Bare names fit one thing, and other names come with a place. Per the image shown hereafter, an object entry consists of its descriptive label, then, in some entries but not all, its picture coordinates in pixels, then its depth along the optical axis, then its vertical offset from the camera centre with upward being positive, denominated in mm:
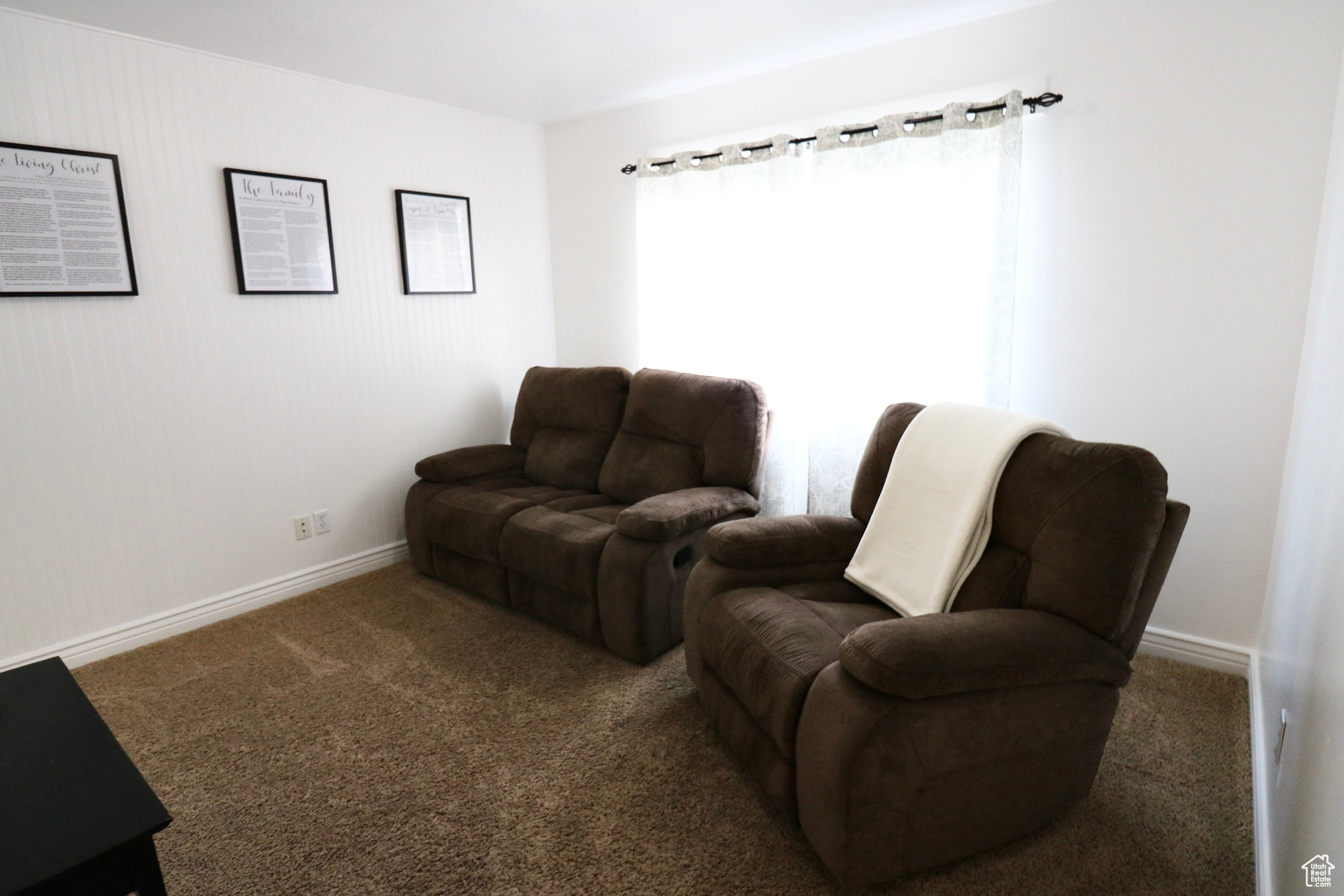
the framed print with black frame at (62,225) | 2385 +411
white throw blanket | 1896 -520
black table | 1100 -792
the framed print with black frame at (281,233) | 2938 +451
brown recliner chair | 1484 -804
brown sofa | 2596 -729
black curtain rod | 2422 +756
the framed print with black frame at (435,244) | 3537 +468
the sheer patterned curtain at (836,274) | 2609 +218
